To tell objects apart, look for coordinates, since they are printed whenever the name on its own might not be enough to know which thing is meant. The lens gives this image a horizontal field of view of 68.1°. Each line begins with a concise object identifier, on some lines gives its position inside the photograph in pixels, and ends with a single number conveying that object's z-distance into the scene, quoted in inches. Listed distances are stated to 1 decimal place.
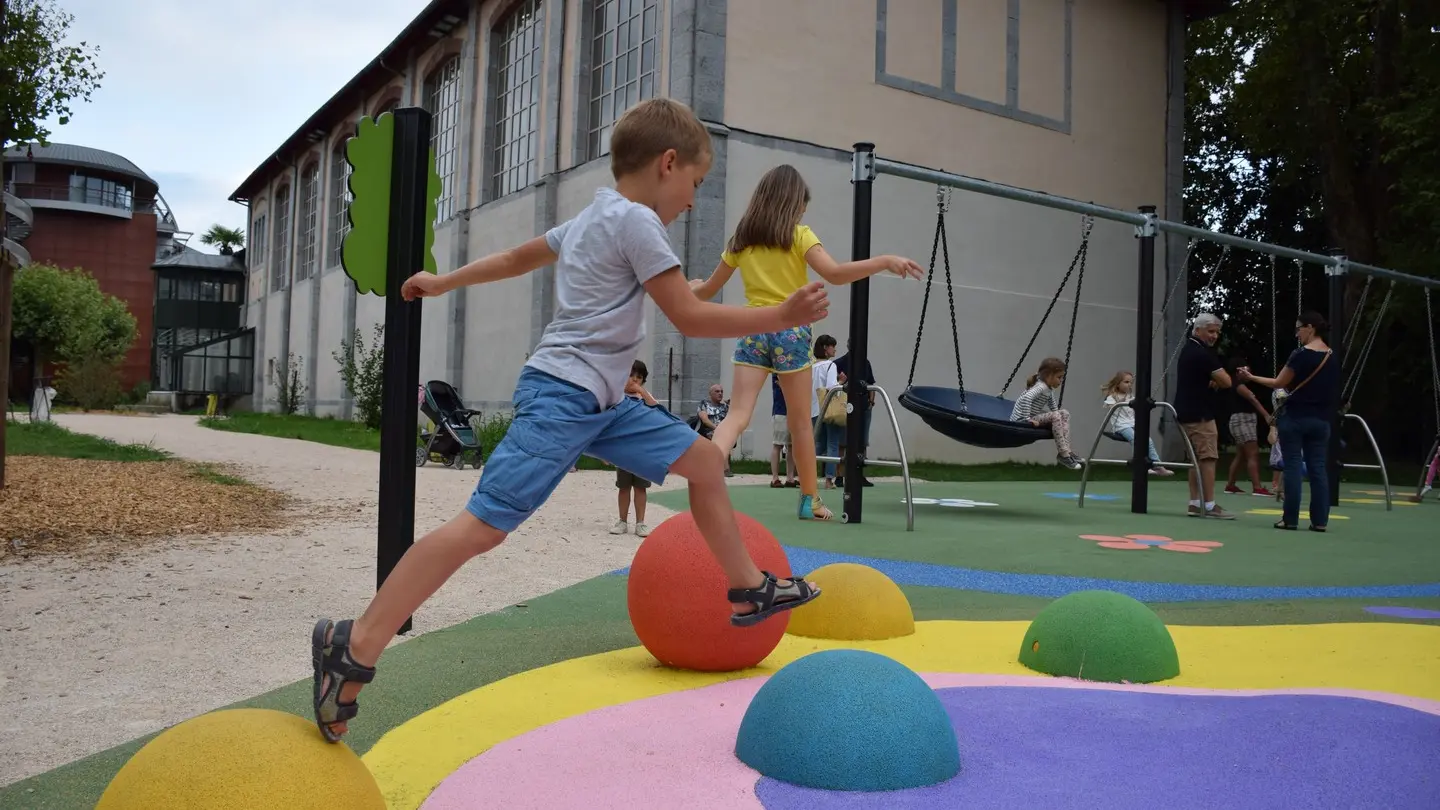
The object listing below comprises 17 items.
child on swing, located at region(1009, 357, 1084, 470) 389.7
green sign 174.4
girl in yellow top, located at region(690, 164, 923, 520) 244.8
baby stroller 621.0
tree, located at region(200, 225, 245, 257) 3046.3
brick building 2500.0
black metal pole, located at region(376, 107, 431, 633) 173.6
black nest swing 372.2
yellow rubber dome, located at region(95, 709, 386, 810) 80.0
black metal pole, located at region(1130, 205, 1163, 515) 428.5
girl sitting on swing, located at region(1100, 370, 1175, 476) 534.6
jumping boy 99.9
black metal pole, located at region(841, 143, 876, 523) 342.6
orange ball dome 145.2
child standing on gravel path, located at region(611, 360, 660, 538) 329.4
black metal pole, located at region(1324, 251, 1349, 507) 504.7
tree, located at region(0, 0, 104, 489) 284.4
